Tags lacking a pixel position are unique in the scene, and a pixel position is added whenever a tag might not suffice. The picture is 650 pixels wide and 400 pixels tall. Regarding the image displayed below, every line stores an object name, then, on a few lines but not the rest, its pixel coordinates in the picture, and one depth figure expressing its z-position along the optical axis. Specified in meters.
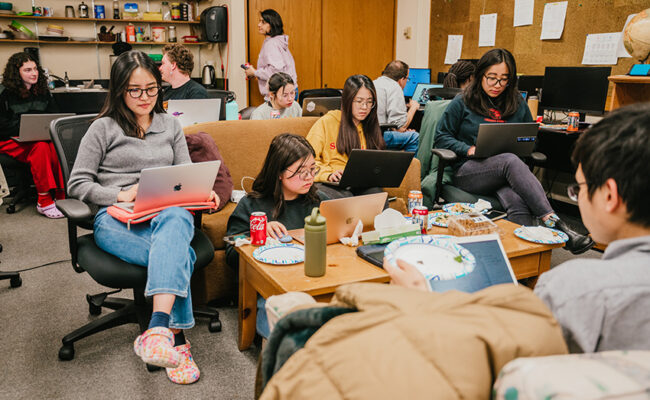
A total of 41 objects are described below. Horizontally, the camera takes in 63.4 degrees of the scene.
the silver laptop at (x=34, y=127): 3.87
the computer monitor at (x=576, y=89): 3.78
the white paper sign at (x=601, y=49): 4.00
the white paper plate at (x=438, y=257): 1.44
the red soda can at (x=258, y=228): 1.93
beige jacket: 0.61
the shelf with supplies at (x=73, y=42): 5.27
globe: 3.06
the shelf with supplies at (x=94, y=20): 5.26
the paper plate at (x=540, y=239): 2.09
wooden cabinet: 3.12
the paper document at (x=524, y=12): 4.68
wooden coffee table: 1.64
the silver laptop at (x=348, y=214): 1.90
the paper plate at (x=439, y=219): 2.26
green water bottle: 1.61
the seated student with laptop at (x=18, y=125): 4.04
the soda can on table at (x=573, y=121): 3.84
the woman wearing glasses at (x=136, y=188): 1.79
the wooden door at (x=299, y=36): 5.86
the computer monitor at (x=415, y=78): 5.75
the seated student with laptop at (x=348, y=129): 2.90
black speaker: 5.62
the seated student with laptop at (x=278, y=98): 3.75
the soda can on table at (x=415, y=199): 2.31
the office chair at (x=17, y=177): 4.06
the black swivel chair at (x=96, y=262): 1.87
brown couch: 2.40
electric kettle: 6.01
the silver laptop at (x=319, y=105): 3.61
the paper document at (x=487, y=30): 5.08
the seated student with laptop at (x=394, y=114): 3.98
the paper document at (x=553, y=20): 4.40
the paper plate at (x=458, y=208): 2.38
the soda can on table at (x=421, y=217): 2.12
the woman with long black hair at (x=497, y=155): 2.67
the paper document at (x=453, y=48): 5.54
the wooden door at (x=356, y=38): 6.28
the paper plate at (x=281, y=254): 1.77
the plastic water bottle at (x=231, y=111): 3.67
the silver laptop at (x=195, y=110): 3.16
